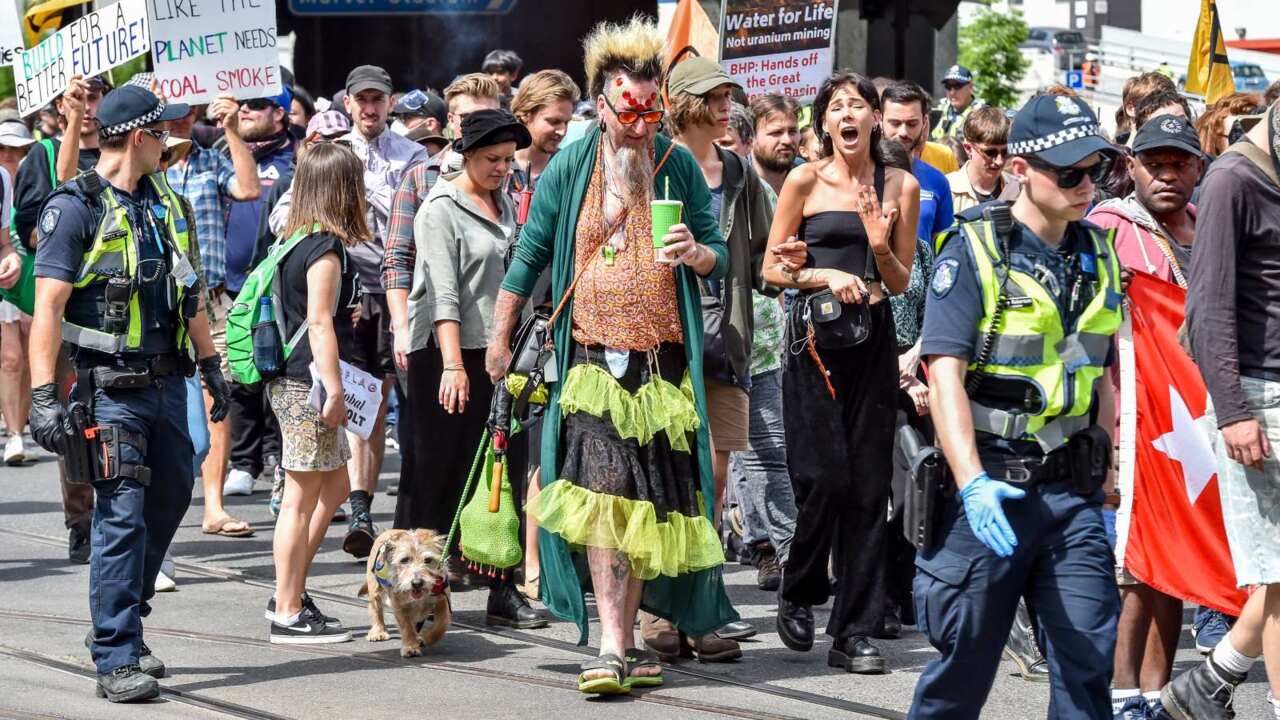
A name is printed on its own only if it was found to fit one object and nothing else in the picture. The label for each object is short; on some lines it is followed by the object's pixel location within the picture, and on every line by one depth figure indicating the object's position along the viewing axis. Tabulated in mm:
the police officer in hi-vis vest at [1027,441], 9187
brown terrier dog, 13547
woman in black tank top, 13273
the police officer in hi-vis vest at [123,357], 12156
